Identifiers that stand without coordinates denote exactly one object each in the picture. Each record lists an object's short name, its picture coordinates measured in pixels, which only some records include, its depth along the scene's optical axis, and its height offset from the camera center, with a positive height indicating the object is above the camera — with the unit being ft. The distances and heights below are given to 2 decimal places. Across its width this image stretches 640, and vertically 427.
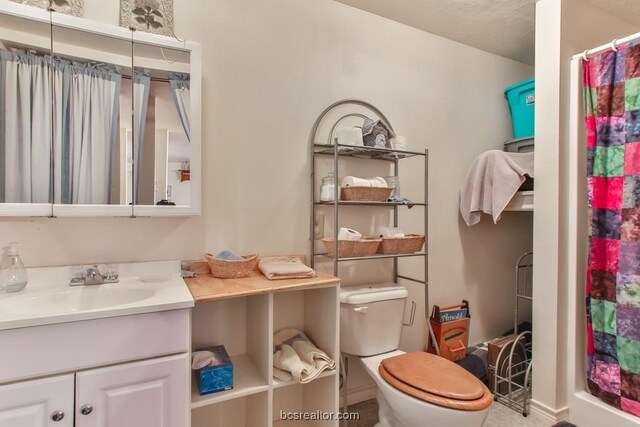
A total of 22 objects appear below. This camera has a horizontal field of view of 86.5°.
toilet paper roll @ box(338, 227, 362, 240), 5.70 -0.33
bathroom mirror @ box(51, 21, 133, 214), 4.42 +1.28
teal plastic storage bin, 7.95 +2.67
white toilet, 4.40 -2.32
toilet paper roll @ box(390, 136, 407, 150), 6.35 +1.36
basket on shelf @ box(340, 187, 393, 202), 5.75 +0.37
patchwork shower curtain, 5.20 -0.14
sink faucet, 4.40 -0.84
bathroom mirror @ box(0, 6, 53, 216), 4.18 +1.20
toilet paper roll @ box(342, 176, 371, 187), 5.84 +0.57
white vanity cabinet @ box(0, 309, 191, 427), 3.19 -1.62
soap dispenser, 3.95 -0.70
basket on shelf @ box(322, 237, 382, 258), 5.60 -0.53
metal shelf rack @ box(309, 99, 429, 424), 5.61 +1.15
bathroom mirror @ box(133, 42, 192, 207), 4.86 +1.29
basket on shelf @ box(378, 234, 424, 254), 5.96 -0.52
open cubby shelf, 4.72 -2.00
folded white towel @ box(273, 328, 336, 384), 4.75 -2.14
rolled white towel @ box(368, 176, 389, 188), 6.01 +0.59
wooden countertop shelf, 4.22 -0.96
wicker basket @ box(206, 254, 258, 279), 4.93 -0.77
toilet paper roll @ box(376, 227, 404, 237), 6.12 -0.30
